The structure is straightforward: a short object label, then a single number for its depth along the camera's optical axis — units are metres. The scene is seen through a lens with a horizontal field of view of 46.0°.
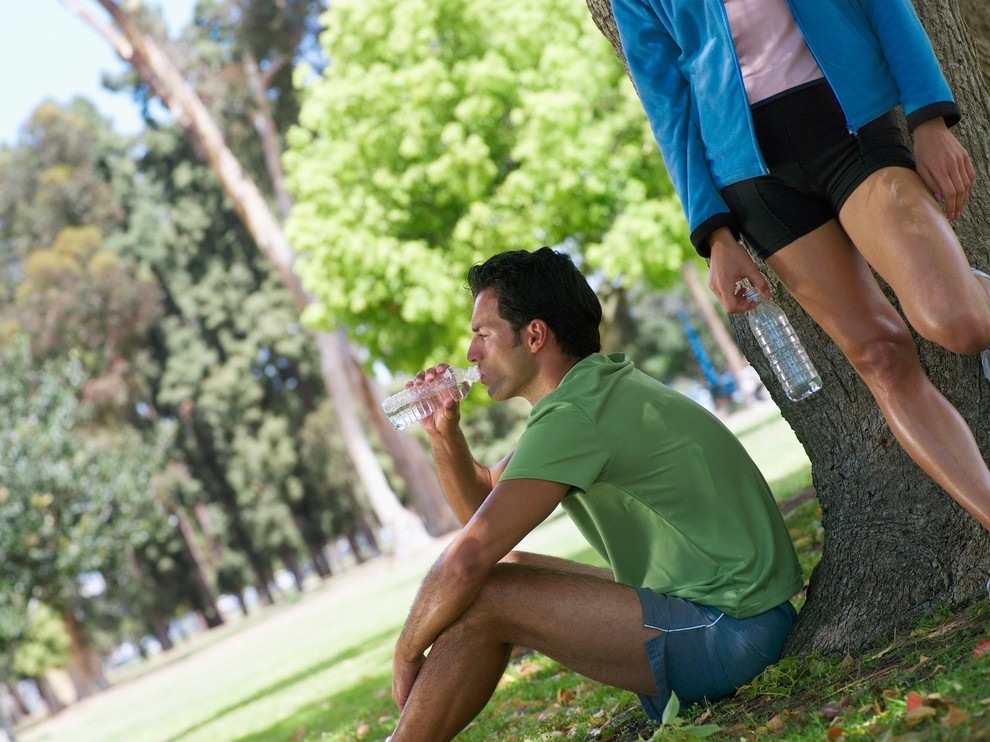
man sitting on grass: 3.55
